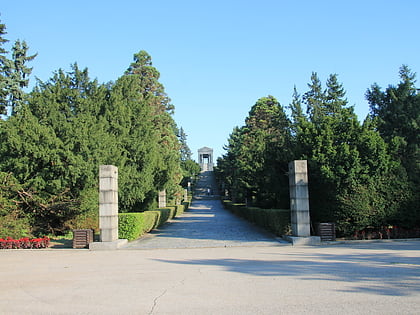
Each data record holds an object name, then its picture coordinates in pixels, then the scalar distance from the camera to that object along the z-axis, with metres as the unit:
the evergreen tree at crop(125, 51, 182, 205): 31.64
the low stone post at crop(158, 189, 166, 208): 30.73
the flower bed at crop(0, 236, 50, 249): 13.97
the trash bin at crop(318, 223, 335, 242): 13.87
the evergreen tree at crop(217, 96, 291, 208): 18.06
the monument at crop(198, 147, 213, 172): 98.97
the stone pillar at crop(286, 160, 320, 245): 13.95
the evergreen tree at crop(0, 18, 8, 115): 25.00
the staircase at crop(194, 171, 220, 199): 78.75
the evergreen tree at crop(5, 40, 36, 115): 25.87
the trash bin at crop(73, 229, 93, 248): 14.04
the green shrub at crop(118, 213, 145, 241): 15.34
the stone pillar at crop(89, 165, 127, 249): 13.88
